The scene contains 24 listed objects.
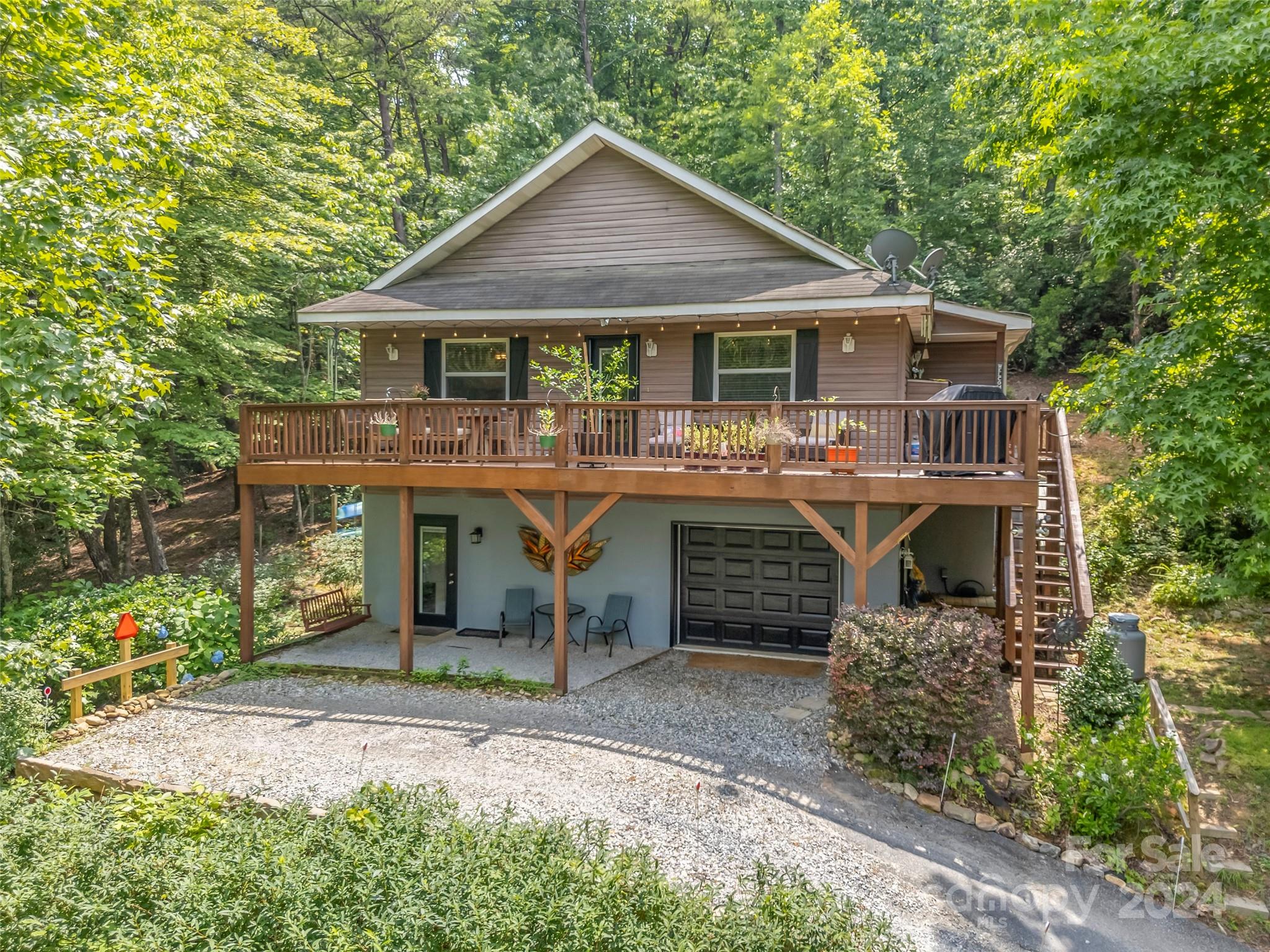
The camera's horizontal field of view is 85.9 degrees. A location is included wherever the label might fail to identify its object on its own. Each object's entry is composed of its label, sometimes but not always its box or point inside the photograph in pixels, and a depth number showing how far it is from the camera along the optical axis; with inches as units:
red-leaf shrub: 249.1
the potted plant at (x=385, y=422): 372.8
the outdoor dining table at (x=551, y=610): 422.6
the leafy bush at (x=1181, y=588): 408.2
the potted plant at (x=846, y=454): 305.6
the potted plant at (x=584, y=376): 406.0
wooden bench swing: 442.3
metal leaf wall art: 423.5
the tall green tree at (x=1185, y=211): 265.6
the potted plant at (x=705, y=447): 324.8
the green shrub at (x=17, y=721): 269.7
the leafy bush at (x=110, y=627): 328.2
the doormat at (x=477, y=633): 446.9
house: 314.2
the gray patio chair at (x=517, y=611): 434.3
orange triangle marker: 335.9
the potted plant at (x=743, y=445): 319.6
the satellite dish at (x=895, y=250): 411.2
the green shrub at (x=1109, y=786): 220.4
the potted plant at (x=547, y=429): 343.9
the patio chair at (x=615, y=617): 421.7
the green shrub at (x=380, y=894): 147.6
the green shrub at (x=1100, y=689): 260.8
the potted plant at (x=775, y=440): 311.4
